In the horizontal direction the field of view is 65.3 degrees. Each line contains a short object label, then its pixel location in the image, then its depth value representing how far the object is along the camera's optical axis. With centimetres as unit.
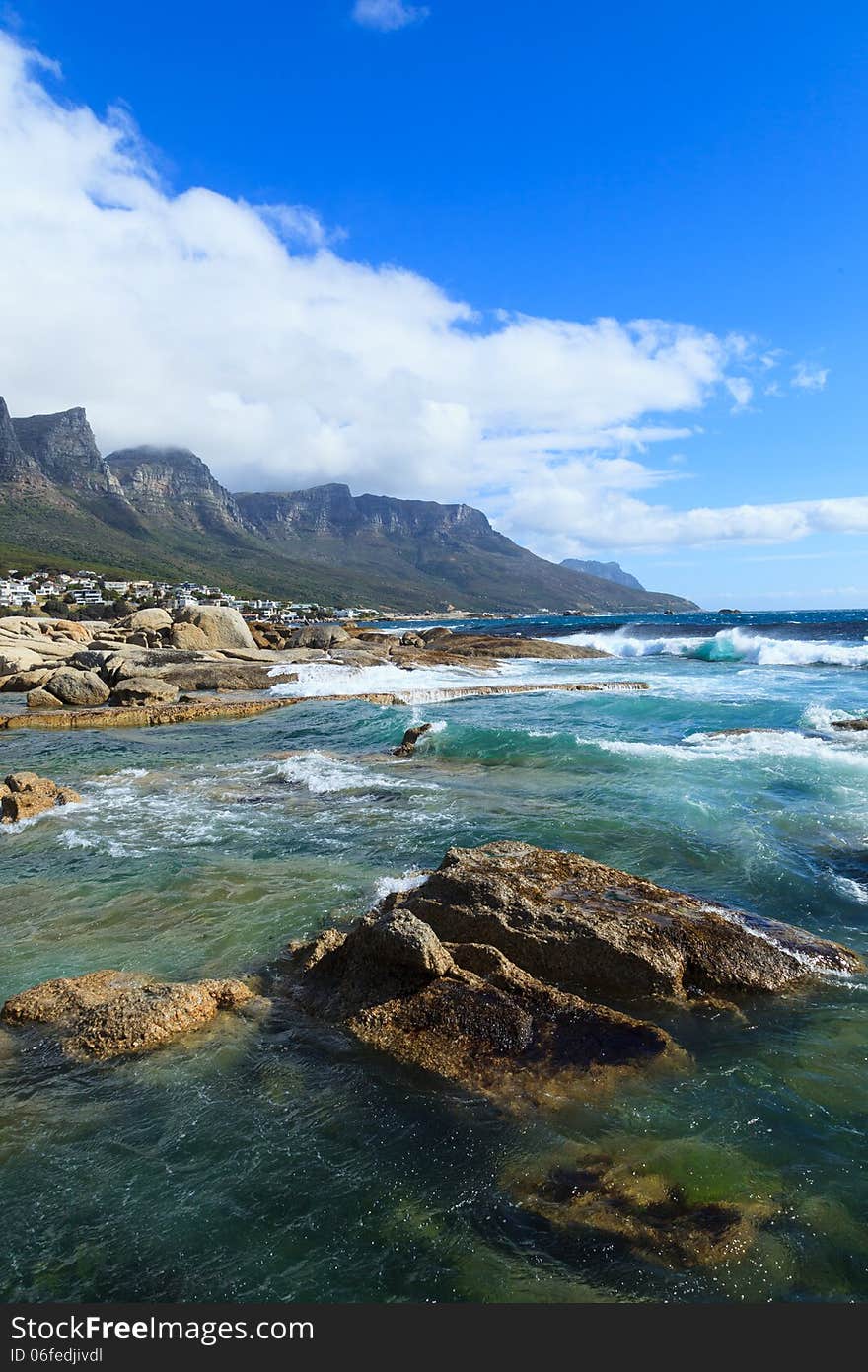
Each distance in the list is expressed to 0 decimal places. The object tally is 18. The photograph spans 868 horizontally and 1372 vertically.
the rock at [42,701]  2817
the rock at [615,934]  679
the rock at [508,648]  5594
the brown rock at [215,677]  3331
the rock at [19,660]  3656
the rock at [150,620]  5591
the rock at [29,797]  1327
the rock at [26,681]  3316
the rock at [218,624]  4547
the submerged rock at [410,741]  1958
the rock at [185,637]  4334
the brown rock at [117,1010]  586
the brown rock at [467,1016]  538
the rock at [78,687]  2862
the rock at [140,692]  2875
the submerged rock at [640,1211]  387
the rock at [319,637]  5222
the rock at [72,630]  5078
